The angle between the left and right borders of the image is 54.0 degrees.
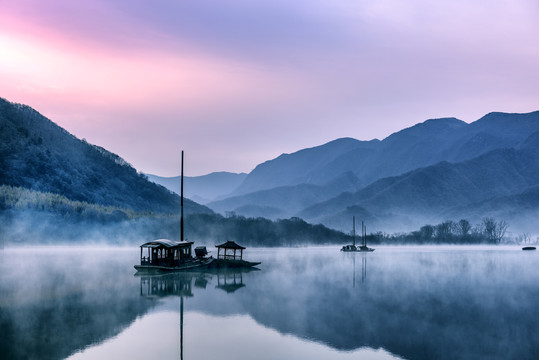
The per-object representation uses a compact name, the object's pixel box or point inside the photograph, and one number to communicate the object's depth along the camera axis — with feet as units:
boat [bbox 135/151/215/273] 221.66
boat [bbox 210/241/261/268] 255.70
